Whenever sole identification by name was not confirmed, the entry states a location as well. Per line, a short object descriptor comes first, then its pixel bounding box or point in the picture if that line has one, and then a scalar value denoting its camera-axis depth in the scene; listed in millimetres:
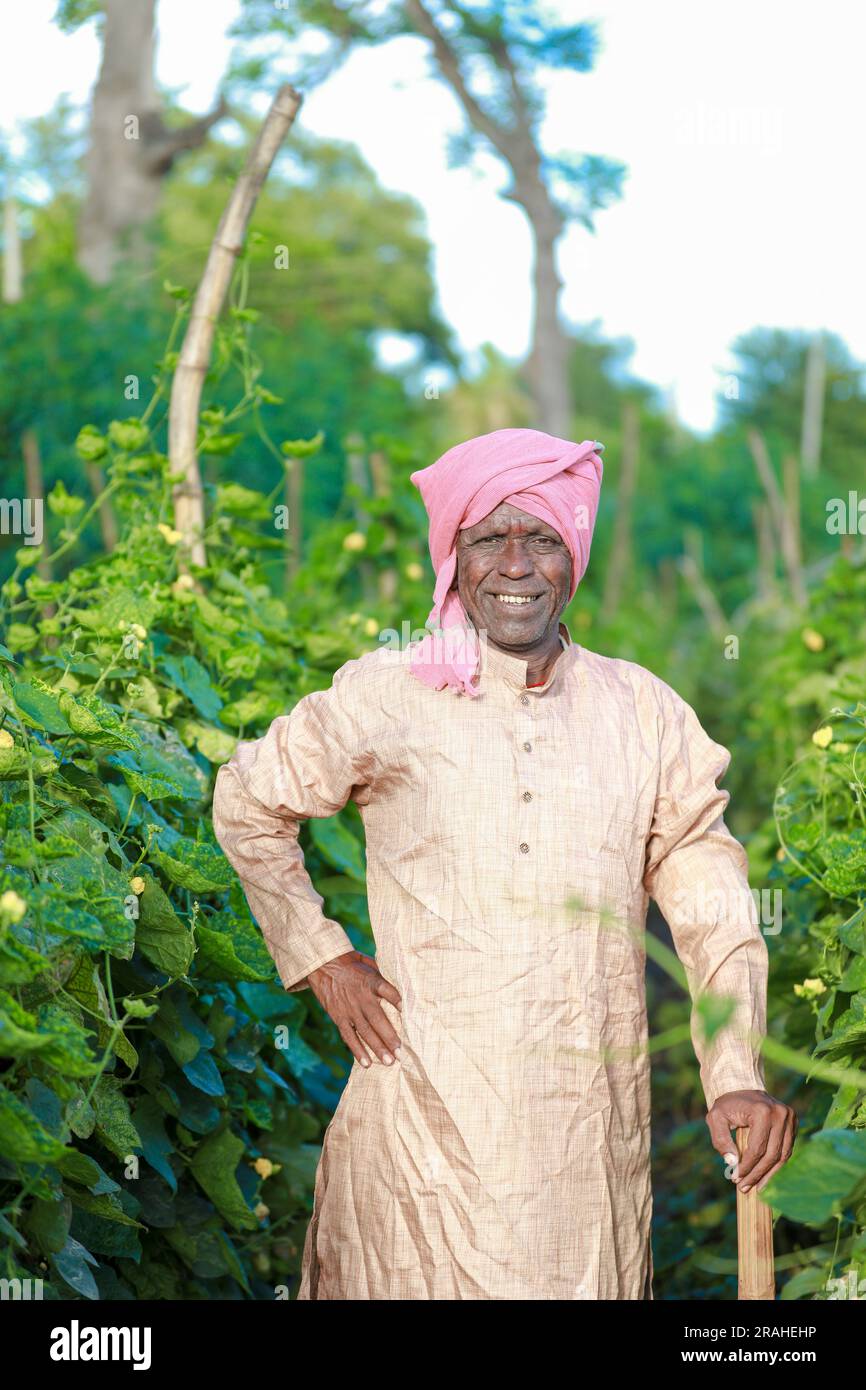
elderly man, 2305
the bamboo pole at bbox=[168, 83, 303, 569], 3729
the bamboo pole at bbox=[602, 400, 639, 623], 10164
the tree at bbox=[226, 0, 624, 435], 9875
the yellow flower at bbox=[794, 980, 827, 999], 2873
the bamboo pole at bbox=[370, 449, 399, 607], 5762
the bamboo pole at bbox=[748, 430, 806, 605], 7951
